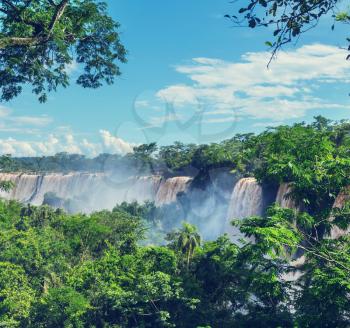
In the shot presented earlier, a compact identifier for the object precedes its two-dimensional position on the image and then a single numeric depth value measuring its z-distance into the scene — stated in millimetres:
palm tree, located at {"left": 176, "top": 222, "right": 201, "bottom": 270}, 24873
